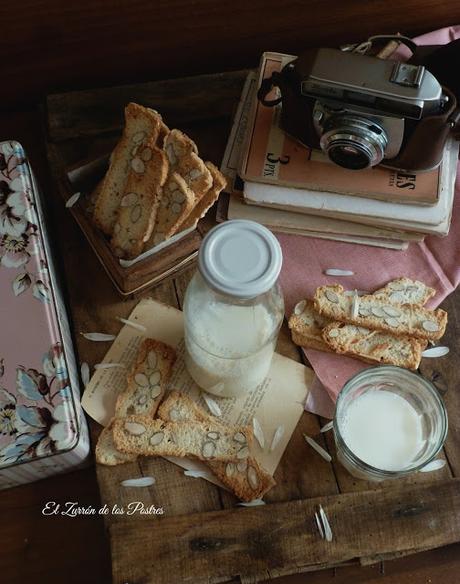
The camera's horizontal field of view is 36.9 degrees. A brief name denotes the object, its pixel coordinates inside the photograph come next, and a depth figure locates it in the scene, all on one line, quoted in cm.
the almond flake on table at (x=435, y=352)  70
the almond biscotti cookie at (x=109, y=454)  64
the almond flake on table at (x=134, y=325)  69
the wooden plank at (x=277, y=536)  61
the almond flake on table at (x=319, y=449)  65
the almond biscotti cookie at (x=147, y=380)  65
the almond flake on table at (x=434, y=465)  65
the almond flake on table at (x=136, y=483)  64
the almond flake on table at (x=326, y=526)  62
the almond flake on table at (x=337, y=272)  72
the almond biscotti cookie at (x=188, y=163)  63
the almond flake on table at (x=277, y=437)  65
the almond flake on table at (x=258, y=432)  65
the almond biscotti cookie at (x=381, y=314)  68
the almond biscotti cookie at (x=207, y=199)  64
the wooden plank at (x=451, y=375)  66
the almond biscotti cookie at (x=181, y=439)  63
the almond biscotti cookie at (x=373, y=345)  67
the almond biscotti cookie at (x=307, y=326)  68
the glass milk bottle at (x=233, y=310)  50
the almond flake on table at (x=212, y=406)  66
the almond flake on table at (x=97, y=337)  69
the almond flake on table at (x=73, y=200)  69
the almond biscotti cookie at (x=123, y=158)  66
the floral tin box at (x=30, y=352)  60
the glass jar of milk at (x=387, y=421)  62
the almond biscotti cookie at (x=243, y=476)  63
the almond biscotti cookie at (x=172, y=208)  63
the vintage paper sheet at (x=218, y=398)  66
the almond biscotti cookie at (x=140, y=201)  64
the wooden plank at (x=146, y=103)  77
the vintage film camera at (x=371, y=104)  62
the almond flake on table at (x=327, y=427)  66
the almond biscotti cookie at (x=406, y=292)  70
